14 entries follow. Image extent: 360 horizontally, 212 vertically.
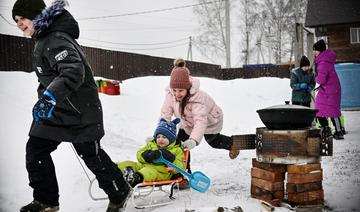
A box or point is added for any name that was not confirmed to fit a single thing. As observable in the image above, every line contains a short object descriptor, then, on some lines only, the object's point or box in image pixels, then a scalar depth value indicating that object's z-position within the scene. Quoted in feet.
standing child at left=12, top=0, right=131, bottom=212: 9.19
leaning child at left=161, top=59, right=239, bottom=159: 13.42
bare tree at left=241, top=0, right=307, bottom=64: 101.35
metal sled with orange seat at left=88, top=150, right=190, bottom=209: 11.38
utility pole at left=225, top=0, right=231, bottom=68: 90.57
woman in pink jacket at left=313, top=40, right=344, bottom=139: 24.45
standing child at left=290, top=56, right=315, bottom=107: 24.98
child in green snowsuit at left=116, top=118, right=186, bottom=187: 11.72
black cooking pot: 11.35
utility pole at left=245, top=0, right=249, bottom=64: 109.29
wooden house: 66.03
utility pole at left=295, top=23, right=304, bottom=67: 31.83
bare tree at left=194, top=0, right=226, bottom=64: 114.83
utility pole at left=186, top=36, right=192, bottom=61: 124.90
